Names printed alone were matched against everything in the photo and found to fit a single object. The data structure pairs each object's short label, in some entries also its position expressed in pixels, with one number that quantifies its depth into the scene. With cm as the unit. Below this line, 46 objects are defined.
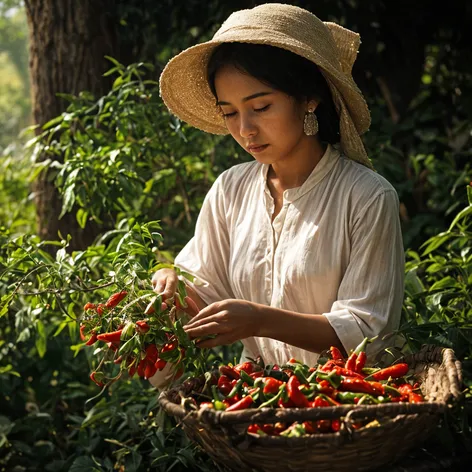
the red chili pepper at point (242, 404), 186
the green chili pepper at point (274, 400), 181
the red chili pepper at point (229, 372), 210
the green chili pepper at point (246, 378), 198
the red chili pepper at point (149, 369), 221
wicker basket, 174
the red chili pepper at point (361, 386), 192
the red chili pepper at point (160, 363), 223
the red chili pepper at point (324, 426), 180
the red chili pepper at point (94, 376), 223
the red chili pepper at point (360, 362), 206
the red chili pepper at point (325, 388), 190
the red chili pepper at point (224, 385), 204
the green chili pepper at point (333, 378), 191
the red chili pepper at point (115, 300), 228
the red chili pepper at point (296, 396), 184
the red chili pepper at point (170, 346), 219
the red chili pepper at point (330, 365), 203
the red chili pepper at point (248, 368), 216
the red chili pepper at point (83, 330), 232
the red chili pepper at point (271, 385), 191
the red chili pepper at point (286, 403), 184
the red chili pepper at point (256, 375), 207
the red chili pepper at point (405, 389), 198
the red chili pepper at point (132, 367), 217
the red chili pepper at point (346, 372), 198
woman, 234
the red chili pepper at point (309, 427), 179
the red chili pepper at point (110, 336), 218
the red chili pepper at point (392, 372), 207
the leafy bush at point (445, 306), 256
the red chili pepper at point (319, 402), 184
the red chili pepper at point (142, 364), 221
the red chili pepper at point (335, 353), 216
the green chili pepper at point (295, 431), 174
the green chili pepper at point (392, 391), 194
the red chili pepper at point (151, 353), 220
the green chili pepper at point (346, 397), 187
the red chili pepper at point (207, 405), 181
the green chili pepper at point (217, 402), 186
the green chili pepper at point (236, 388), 194
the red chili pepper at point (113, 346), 223
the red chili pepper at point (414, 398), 191
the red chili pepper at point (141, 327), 214
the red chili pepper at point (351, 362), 206
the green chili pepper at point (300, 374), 192
